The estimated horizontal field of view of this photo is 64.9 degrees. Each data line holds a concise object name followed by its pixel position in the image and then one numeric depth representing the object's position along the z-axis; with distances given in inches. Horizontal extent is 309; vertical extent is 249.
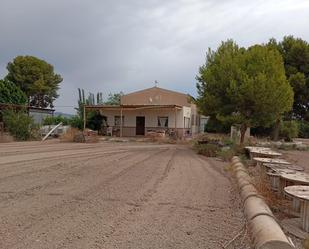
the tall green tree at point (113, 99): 1216.9
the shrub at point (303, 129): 907.4
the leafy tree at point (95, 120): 887.1
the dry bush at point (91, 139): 656.1
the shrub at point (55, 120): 895.5
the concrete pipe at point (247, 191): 192.0
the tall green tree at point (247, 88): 475.3
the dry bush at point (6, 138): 602.8
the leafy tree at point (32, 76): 1194.2
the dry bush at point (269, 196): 201.5
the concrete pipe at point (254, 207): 152.8
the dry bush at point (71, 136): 666.6
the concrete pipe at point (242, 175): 251.0
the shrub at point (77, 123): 899.4
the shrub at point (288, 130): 765.7
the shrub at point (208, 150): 467.3
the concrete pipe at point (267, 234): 116.2
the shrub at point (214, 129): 891.4
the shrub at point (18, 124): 640.7
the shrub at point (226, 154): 422.3
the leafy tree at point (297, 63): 755.9
